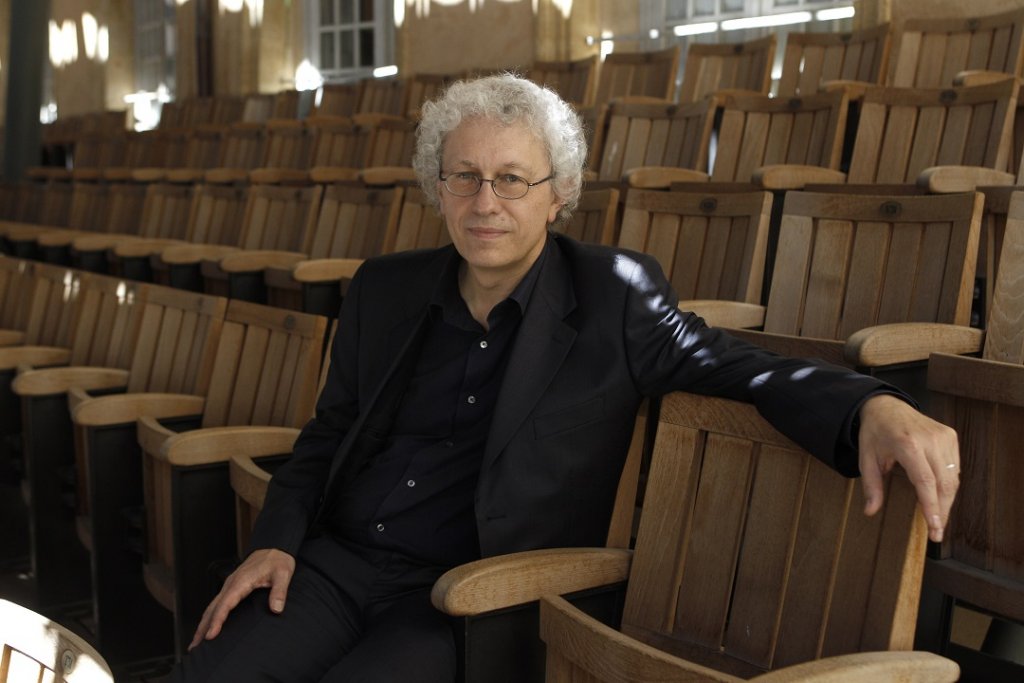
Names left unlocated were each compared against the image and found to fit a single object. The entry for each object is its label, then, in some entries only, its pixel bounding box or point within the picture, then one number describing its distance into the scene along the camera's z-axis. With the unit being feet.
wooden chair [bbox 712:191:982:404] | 6.00
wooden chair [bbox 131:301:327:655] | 7.19
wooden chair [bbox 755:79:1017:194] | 9.71
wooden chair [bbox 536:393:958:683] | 3.85
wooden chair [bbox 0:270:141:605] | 9.64
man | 4.92
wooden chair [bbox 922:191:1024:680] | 4.95
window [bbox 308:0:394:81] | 28.35
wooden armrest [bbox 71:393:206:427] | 8.36
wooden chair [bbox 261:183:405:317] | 10.39
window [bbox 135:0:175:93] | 37.99
